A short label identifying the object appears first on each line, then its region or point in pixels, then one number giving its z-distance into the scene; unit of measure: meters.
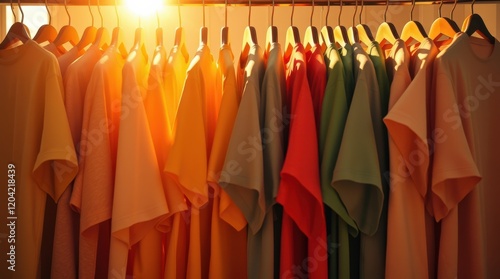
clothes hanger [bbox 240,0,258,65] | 1.20
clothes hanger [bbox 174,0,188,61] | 1.21
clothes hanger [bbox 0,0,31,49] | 1.15
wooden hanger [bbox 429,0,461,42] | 1.16
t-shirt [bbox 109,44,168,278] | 0.98
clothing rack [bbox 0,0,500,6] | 1.22
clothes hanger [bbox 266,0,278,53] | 1.18
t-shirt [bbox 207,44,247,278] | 1.02
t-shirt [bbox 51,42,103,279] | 1.04
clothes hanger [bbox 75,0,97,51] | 1.22
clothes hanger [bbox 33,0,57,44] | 1.24
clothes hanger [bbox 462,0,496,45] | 1.14
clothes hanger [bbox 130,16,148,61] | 1.17
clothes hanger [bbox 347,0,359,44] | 1.18
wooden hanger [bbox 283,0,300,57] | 1.19
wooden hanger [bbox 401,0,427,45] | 1.18
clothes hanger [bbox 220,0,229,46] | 1.20
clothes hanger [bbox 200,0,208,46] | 1.20
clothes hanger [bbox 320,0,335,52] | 1.19
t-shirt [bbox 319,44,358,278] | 0.98
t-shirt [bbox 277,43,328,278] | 0.97
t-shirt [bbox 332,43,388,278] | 0.95
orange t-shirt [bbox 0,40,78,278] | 1.02
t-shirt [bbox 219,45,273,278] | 0.97
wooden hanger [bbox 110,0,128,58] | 1.19
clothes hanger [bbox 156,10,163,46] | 1.24
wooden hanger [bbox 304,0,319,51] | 1.19
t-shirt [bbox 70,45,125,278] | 1.01
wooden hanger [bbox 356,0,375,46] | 1.22
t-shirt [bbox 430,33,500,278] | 0.97
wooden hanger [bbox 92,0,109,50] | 1.20
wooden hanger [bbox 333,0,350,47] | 1.18
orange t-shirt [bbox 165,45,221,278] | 1.00
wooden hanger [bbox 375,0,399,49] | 1.20
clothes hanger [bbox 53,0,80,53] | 1.24
